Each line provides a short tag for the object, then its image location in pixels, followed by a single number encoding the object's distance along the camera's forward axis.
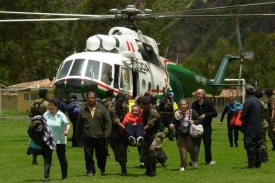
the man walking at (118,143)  16.00
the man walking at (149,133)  15.75
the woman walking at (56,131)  15.05
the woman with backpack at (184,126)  16.64
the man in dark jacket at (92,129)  15.62
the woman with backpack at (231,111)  24.08
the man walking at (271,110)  19.84
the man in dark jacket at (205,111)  17.58
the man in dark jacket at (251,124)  16.83
